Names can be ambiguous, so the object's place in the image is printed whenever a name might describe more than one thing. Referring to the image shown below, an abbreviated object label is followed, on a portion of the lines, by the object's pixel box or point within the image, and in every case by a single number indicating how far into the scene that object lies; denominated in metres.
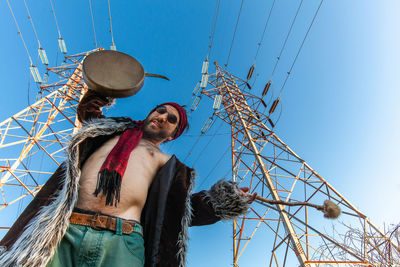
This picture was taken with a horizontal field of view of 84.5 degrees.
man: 1.01
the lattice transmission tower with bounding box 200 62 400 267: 3.03
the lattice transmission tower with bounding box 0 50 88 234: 5.43
